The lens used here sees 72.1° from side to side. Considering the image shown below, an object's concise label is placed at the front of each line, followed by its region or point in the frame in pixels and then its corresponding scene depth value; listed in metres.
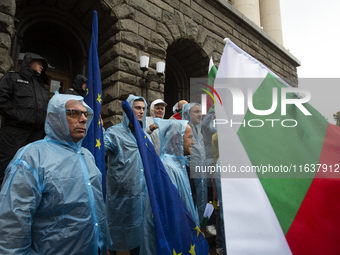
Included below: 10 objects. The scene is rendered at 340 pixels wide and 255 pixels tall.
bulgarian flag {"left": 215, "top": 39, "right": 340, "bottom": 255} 0.93
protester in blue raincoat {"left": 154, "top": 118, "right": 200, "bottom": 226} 2.20
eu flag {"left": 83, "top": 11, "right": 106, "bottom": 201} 2.09
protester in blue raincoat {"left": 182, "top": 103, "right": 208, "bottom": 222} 3.06
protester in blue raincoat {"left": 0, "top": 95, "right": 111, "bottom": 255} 1.25
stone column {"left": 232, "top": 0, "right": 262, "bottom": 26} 9.81
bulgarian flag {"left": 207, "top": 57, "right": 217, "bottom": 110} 2.31
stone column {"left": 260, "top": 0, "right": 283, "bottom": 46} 11.77
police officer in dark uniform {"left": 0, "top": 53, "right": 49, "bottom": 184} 2.77
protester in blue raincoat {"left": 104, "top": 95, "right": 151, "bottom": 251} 2.40
